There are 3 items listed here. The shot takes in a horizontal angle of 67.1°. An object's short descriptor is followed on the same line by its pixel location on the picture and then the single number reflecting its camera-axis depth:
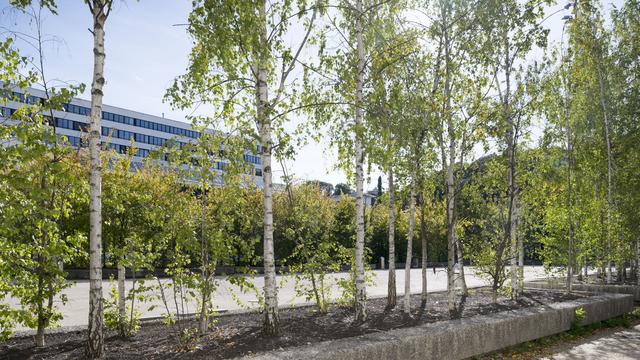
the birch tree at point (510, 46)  11.14
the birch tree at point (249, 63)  7.92
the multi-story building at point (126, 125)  64.12
